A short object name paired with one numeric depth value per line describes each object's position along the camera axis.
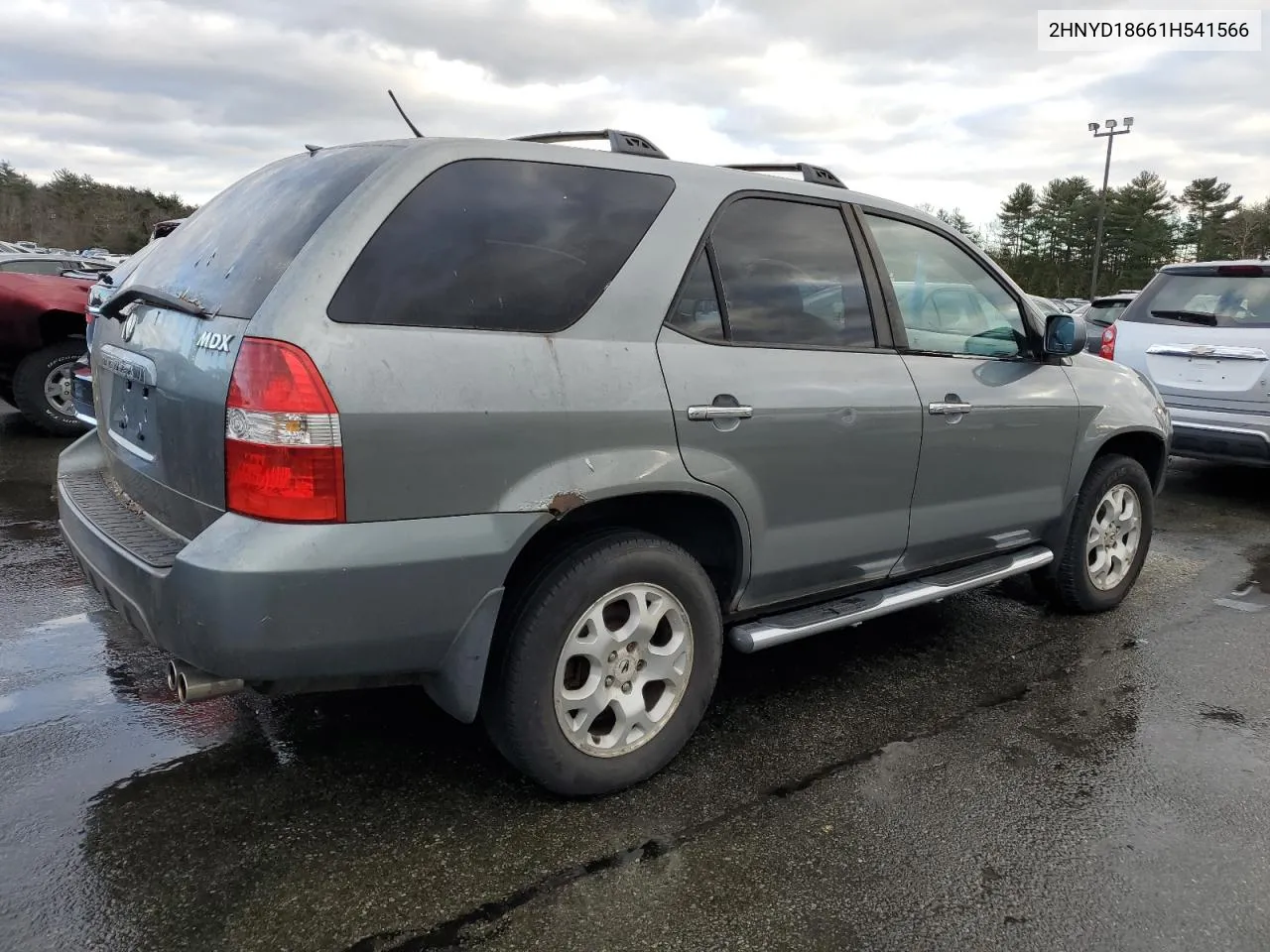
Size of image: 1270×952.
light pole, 39.50
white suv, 6.41
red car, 7.49
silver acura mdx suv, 2.19
